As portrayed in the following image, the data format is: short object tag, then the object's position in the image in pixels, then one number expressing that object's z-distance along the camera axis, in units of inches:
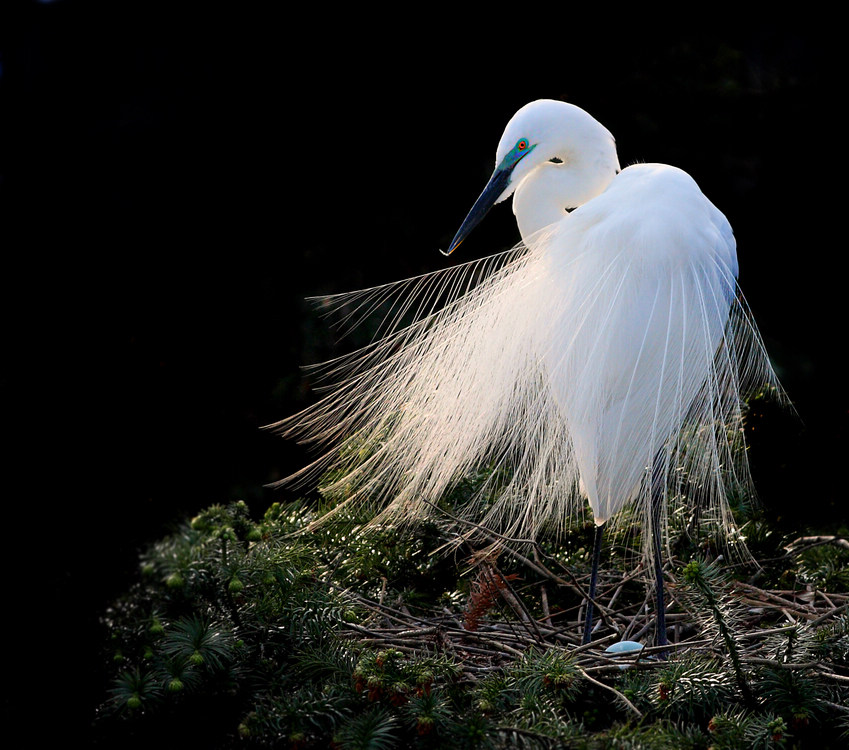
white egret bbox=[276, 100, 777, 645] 327.7
